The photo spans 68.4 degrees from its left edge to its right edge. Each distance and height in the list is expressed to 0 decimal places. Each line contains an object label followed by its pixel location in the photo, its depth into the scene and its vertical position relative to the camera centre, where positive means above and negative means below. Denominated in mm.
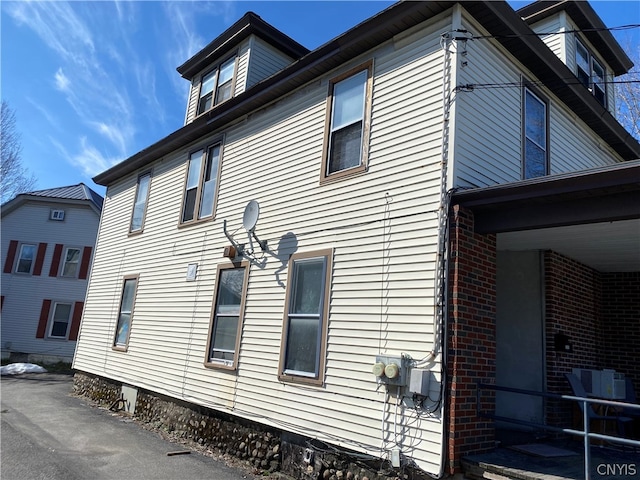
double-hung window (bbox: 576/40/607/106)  10023 +6258
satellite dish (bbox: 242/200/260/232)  8070 +2015
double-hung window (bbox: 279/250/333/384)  6609 +308
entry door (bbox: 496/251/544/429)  6809 +355
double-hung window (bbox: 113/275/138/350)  11703 +273
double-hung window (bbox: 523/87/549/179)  7297 +3458
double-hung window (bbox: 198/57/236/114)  11734 +6214
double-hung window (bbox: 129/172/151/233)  12575 +3268
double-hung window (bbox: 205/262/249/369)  8234 +296
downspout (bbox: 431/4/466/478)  5133 +1770
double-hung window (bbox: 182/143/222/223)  10133 +3170
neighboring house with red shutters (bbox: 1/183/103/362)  22047 +2212
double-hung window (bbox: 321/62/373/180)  7008 +3321
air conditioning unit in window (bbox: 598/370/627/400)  6836 -305
